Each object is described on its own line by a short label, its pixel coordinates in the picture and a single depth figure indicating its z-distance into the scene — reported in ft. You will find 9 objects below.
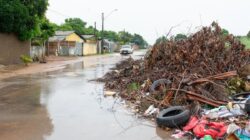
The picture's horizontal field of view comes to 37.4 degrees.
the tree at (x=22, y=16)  90.89
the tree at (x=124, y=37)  366.84
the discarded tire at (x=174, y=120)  27.68
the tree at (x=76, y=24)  242.41
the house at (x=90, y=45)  209.46
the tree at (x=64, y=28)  231.79
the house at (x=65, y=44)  177.37
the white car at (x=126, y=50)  201.67
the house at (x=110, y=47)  270.26
